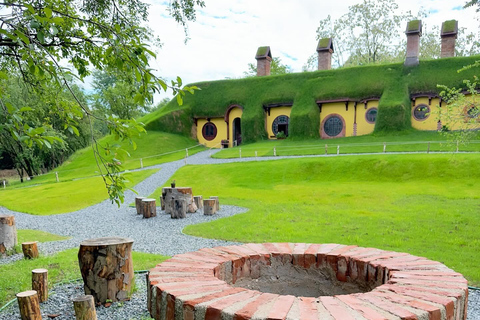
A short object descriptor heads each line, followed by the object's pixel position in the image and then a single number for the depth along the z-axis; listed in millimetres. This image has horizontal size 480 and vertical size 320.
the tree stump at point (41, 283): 4289
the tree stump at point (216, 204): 11582
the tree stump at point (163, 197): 11748
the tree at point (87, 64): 2357
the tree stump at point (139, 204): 11688
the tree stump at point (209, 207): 11211
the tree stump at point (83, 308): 3492
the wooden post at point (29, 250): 6582
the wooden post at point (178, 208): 10992
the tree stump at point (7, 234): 7141
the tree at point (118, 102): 33125
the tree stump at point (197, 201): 12500
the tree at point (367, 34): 38188
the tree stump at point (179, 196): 11220
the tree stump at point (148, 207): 11102
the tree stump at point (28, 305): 3617
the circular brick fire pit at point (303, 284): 1793
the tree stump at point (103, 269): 4312
